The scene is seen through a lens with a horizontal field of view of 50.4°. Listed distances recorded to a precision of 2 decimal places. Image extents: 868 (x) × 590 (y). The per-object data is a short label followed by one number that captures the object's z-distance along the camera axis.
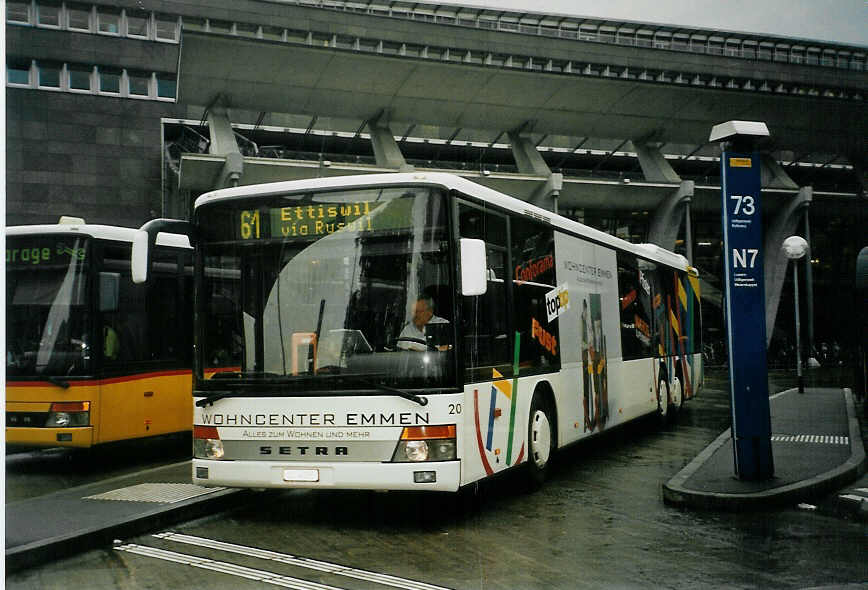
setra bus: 6.99
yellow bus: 8.88
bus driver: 7.05
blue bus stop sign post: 8.73
